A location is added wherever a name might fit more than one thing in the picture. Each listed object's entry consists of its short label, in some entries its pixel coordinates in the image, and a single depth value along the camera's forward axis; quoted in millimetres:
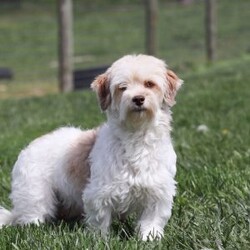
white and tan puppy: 5672
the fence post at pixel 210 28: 20625
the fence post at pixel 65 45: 16938
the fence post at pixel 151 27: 18984
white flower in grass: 9953
